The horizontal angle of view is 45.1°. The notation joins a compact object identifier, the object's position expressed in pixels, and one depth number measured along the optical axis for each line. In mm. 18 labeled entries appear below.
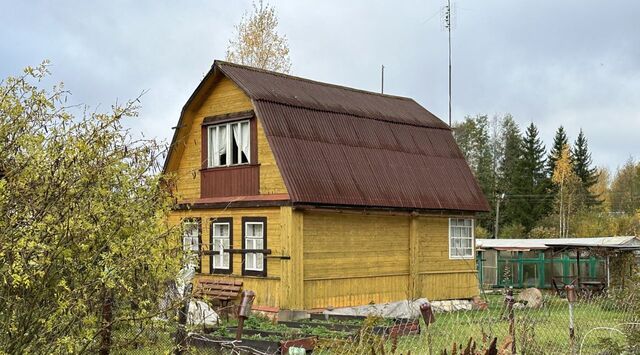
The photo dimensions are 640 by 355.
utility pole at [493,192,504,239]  60412
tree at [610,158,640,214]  75825
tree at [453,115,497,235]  66938
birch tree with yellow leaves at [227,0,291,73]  37719
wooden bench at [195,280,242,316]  19547
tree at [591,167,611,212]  72862
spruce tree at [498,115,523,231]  64500
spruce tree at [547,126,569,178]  68000
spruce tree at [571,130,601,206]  69875
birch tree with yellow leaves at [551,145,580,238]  57625
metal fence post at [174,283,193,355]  5676
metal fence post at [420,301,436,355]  6621
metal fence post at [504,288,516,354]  8039
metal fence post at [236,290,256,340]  11047
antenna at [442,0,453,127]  31297
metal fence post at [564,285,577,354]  9634
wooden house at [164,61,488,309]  18828
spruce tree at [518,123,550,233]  63750
